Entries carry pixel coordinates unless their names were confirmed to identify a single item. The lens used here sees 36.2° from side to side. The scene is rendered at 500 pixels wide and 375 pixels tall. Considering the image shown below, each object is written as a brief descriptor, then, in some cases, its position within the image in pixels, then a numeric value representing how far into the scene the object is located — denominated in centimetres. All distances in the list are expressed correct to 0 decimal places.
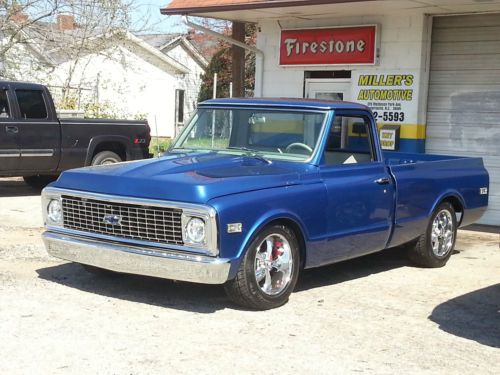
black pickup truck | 1279
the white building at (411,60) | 1159
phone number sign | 1212
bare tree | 1933
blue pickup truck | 594
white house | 2094
